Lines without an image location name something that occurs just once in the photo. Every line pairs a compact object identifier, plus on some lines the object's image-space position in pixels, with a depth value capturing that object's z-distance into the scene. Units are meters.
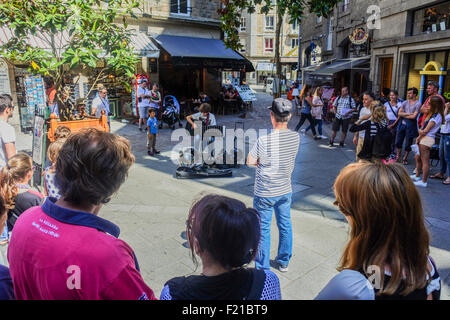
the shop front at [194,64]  15.40
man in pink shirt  1.35
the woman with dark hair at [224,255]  1.41
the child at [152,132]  8.94
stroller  13.41
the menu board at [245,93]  17.78
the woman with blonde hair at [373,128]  5.49
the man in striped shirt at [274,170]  3.48
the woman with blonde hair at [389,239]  1.40
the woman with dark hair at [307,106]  11.43
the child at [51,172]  3.43
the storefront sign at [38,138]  6.37
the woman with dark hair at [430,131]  6.54
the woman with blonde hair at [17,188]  3.13
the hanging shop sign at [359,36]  15.88
